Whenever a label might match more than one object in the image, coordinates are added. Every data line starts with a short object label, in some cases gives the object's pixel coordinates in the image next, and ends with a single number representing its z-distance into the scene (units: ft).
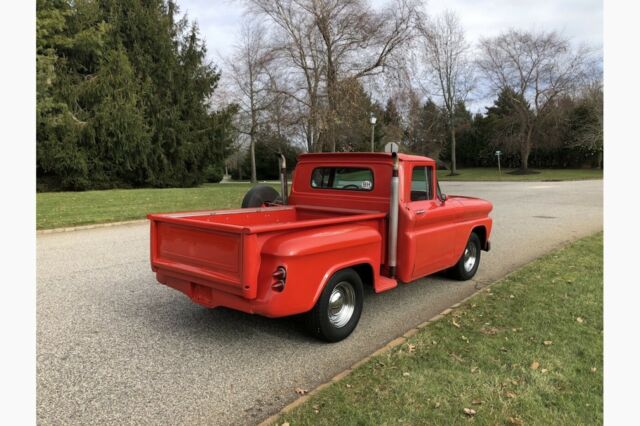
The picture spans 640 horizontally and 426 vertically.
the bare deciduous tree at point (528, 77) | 135.30
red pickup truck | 11.73
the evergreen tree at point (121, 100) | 77.41
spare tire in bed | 20.99
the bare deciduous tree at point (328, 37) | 69.26
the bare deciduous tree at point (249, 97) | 96.50
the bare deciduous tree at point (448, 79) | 139.23
